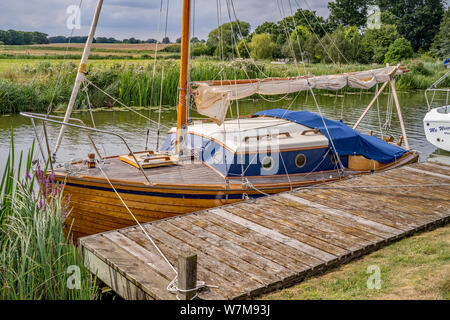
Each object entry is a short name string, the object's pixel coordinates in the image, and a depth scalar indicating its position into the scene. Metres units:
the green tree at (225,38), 44.74
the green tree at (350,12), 85.56
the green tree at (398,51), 54.56
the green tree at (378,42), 59.41
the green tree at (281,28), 65.25
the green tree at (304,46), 52.25
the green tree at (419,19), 83.88
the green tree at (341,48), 49.59
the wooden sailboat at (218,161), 8.70
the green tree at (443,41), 69.50
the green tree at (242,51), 50.62
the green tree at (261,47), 53.00
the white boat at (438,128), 17.12
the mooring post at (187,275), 5.06
